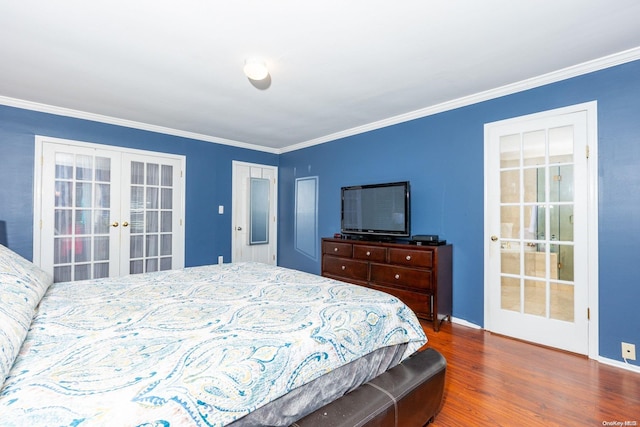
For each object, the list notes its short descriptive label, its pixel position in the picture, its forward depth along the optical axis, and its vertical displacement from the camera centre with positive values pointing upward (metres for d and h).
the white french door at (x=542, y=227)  2.51 -0.09
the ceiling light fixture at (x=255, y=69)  2.34 +1.14
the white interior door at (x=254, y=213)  5.10 +0.04
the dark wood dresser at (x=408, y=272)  3.01 -0.60
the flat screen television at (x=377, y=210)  3.45 +0.07
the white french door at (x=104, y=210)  3.52 +0.05
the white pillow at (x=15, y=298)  0.92 -0.36
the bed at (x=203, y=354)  0.81 -0.47
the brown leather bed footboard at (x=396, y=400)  1.14 -0.77
